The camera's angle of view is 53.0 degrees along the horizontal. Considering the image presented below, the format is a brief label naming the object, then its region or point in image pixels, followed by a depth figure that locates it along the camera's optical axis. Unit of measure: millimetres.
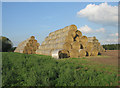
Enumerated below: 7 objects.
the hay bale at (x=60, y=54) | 16494
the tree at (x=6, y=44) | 50319
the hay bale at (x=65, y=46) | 19062
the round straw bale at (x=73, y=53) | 17812
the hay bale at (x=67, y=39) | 20712
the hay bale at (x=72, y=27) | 22562
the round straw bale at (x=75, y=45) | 19620
